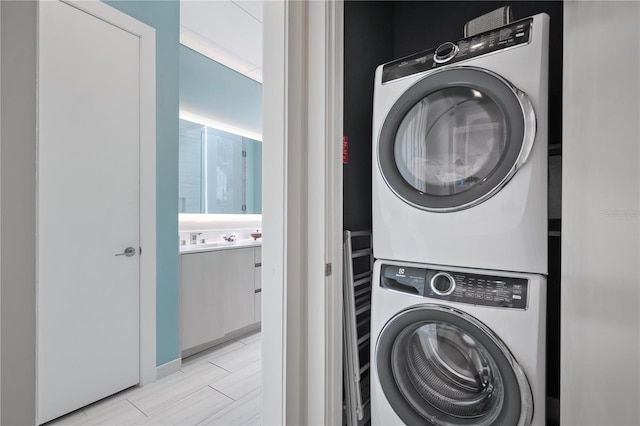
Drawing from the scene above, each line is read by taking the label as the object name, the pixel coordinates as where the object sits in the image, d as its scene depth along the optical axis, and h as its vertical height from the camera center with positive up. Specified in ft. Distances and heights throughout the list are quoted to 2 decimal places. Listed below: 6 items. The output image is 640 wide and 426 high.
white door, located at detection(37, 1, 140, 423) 5.33 +0.04
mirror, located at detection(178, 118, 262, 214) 9.76 +1.29
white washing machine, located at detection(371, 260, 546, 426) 3.20 -1.43
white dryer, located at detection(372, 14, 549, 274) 3.29 +0.66
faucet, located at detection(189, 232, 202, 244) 9.35 -0.71
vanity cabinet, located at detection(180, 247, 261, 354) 7.61 -2.03
